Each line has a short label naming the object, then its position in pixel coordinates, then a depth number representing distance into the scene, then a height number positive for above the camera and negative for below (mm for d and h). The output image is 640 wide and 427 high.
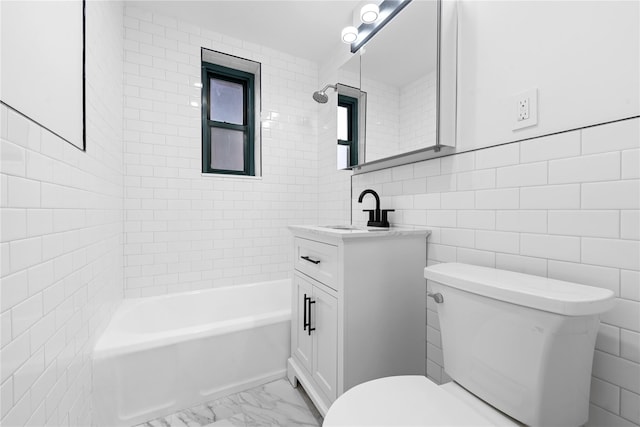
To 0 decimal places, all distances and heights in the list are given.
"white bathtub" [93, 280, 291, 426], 1335 -849
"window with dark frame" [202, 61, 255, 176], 2352 +815
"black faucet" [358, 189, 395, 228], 1554 -39
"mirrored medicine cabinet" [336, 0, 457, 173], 1262 +696
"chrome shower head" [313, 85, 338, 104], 2238 +960
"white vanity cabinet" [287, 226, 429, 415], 1182 -464
